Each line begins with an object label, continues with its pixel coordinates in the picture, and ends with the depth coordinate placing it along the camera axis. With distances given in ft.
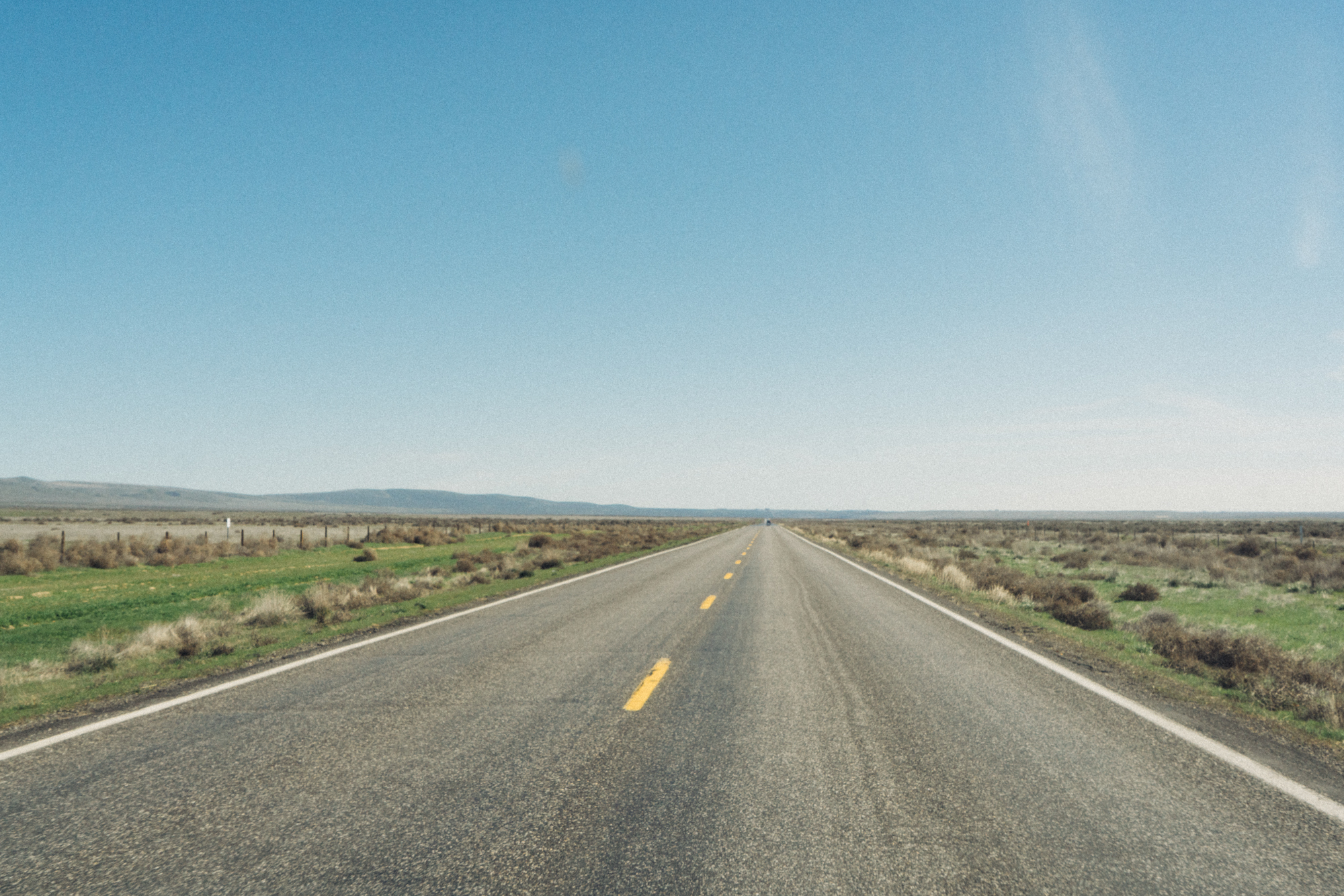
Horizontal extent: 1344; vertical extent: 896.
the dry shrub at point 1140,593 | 56.49
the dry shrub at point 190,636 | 28.64
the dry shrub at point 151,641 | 29.22
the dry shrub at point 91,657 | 26.94
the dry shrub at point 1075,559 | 88.63
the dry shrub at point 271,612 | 38.22
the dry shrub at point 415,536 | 160.56
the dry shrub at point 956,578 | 58.08
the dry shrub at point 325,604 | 38.58
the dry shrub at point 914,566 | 72.08
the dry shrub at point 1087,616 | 37.83
